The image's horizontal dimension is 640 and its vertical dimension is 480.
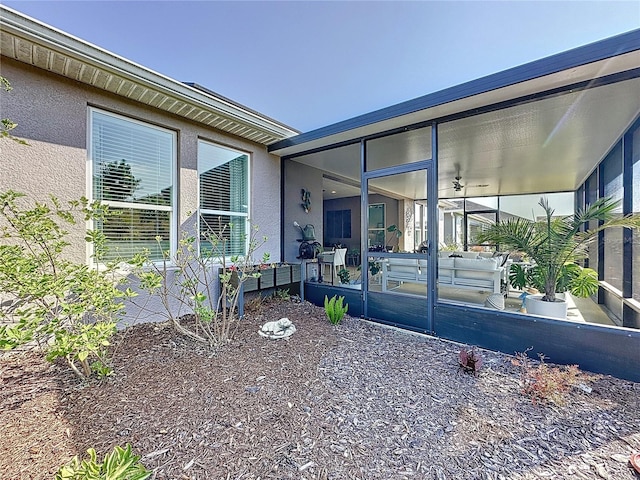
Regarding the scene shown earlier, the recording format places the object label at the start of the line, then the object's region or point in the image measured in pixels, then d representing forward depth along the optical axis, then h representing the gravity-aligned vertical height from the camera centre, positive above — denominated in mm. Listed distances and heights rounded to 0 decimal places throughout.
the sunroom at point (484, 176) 3242 +1065
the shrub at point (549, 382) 2604 -1351
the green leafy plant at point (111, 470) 1503 -1240
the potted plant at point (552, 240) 3902 +3
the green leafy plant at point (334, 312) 4566 -1135
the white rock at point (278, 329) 4102 -1304
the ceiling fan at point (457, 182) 8273 +1723
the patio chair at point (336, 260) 6676 -490
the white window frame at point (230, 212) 5016 +531
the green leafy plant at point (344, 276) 6381 -815
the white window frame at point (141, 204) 3821 +766
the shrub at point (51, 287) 2311 -441
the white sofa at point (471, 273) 5250 -622
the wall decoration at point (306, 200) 7102 +964
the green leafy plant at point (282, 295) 5924 -1147
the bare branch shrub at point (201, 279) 3559 -598
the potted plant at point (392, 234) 5027 +106
